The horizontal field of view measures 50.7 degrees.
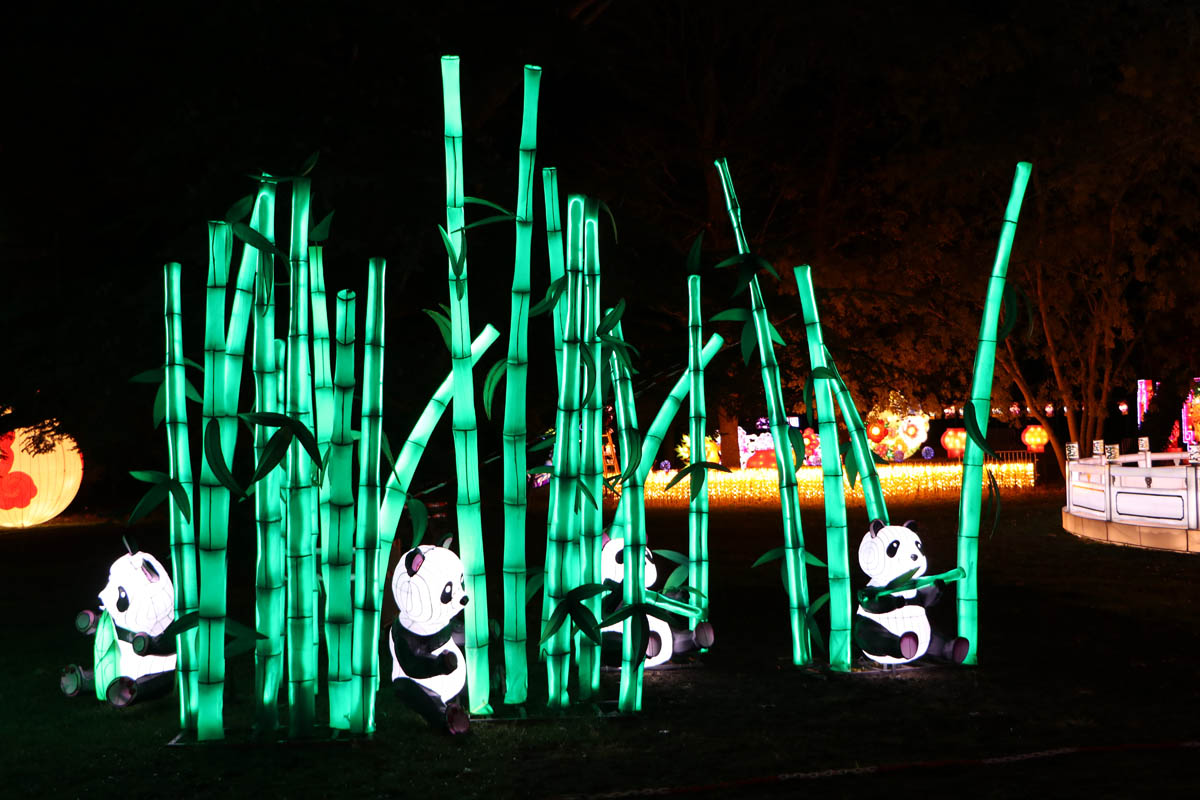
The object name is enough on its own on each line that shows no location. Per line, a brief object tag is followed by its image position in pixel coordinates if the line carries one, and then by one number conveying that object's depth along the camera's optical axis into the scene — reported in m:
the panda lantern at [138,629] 5.66
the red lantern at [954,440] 28.89
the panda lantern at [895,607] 6.34
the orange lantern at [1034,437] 28.23
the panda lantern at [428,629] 5.19
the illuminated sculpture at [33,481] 17.22
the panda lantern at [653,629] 6.28
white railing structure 12.31
